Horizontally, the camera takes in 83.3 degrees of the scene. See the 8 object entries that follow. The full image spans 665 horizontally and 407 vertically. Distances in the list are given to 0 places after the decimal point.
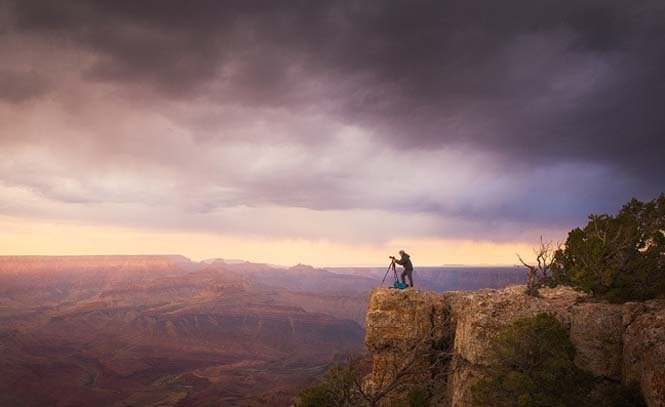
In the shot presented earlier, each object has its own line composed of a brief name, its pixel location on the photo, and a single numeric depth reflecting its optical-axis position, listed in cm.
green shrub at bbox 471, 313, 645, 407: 1407
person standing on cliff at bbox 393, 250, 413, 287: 2622
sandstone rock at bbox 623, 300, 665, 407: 1199
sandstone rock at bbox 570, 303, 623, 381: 1555
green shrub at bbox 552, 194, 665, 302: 1858
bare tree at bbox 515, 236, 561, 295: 2039
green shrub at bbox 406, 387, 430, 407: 2192
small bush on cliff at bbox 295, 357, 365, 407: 2193
